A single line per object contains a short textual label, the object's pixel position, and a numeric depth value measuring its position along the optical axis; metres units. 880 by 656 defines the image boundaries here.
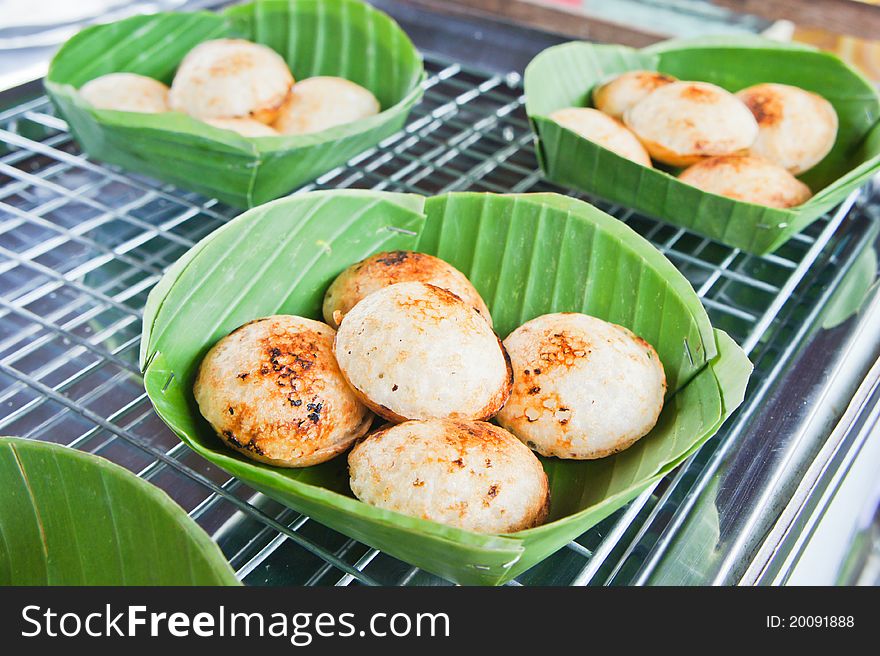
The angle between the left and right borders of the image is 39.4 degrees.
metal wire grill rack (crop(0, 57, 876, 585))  0.30
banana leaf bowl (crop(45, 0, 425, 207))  0.38
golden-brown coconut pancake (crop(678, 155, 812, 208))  0.40
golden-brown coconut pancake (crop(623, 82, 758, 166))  0.41
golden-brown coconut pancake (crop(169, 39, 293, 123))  0.43
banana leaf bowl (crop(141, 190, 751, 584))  0.27
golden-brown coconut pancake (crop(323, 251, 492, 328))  0.34
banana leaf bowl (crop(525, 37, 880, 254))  0.38
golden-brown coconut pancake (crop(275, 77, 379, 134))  0.44
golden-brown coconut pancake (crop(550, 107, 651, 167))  0.41
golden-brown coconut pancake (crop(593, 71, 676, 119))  0.44
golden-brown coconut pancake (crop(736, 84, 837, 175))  0.42
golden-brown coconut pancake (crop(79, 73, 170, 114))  0.43
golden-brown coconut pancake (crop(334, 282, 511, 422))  0.30
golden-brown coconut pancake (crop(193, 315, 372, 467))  0.30
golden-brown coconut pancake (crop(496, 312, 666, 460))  0.31
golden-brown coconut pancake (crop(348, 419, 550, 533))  0.28
